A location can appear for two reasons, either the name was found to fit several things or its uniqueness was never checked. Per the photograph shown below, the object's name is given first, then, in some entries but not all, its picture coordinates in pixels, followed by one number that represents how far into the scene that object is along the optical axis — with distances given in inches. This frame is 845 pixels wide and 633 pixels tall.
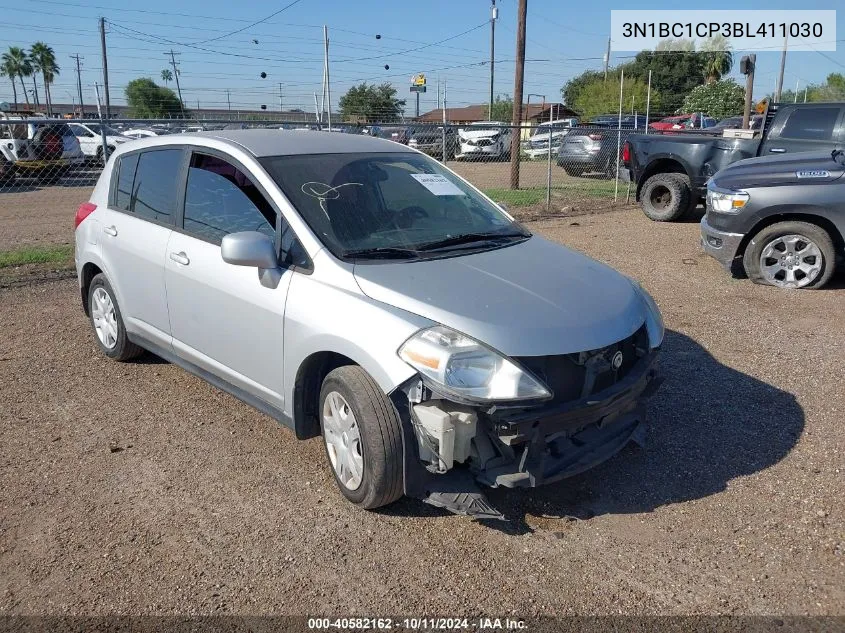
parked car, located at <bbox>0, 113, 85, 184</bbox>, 594.8
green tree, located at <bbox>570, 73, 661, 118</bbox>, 1817.2
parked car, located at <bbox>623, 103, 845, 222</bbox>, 343.9
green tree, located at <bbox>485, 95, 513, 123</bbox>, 1900.7
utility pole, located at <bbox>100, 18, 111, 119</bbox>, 1419.9
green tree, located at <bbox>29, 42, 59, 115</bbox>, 2787.9
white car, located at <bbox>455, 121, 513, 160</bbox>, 850.8
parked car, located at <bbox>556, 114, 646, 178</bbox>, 722.8
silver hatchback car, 116.0
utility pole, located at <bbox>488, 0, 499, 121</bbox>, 1460.4
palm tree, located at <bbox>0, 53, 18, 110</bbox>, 2837.1
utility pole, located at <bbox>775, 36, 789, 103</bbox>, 1520.9
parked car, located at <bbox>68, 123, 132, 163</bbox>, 784.7
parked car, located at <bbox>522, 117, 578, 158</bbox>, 961.5
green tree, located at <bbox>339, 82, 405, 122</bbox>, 1428.4
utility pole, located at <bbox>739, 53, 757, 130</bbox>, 527.5
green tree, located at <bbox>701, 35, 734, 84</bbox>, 2466.8
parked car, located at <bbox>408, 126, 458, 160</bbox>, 622.7
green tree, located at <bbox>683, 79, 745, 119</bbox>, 1456.7
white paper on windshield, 169.0
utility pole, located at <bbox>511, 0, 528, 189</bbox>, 617.4
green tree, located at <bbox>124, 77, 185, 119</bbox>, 1469.6
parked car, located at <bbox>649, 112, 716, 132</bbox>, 1032.9
